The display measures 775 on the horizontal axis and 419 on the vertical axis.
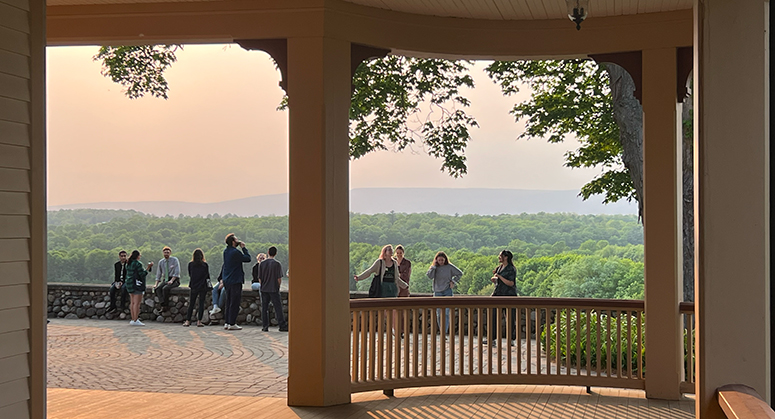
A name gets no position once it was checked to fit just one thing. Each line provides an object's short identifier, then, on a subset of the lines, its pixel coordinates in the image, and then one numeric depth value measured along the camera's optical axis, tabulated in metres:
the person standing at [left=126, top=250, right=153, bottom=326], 12.98
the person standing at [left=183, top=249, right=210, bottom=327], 13.02
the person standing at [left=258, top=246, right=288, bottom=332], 11.98
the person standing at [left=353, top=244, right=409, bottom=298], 9.59
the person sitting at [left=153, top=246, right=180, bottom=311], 13.70
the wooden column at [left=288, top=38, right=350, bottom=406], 6.02
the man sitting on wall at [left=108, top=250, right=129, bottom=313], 14.10
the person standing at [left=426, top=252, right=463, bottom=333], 10.88
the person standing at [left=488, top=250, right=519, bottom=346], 9.78
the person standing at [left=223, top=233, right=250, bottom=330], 12.09
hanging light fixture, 4.27
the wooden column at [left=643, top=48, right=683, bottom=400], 6.38
